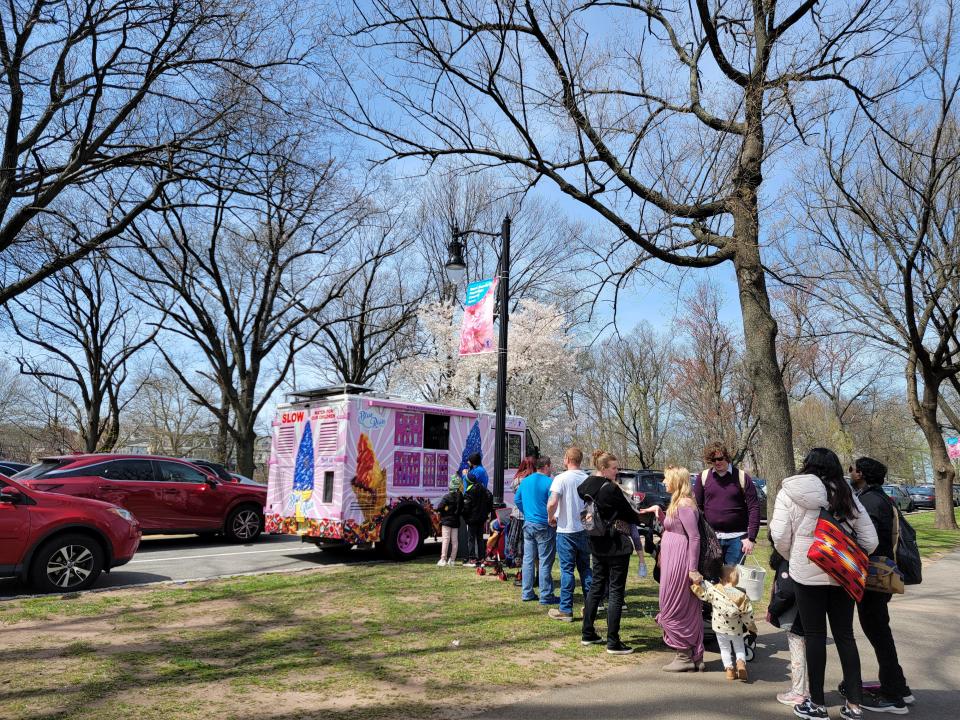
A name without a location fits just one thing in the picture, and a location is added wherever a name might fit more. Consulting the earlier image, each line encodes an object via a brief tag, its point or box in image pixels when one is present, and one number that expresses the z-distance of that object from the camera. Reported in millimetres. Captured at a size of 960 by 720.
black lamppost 11250
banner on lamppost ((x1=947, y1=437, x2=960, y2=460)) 30120
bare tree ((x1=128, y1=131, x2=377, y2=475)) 21922
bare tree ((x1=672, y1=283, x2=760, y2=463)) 35031
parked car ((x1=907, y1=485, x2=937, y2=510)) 44956
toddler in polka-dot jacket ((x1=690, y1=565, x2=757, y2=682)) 5328
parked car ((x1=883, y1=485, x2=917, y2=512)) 36334
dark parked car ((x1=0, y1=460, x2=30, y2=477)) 19047
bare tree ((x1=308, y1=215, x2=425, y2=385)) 29453
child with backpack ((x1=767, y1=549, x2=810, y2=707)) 4805
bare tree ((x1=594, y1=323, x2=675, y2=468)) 42988
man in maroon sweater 6766
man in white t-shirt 6996
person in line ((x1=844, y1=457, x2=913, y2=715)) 4789
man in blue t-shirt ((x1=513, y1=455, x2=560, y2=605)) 7926
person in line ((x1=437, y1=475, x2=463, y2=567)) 10688
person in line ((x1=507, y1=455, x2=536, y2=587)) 10242
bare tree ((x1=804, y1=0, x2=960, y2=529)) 15961
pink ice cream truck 10930
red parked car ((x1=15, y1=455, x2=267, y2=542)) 12055
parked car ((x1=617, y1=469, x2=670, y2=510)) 20656
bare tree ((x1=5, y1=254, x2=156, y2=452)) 28750
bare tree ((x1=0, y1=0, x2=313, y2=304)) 11453
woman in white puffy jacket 4562
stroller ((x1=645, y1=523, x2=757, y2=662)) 5859
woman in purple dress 5555
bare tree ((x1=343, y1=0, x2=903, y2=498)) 10102
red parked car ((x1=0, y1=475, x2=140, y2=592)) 8047
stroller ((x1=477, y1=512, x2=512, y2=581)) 9828
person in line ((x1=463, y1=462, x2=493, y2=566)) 10602
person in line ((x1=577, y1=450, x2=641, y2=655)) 6097
